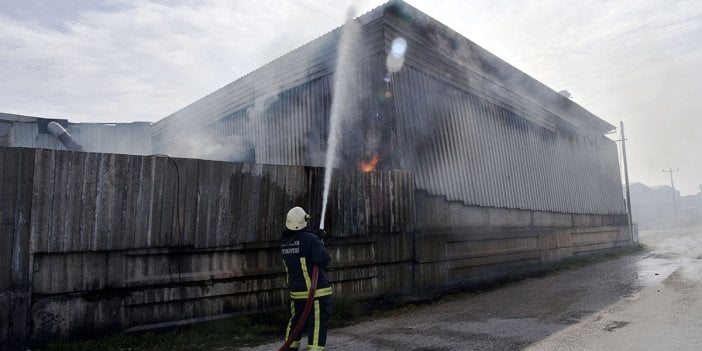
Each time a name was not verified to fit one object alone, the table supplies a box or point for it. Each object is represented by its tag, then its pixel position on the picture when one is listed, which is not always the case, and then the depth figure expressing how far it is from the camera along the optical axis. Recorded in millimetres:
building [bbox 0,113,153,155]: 20297
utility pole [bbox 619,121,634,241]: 24670
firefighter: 4645
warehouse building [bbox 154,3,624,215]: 10680
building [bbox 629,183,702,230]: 64125
